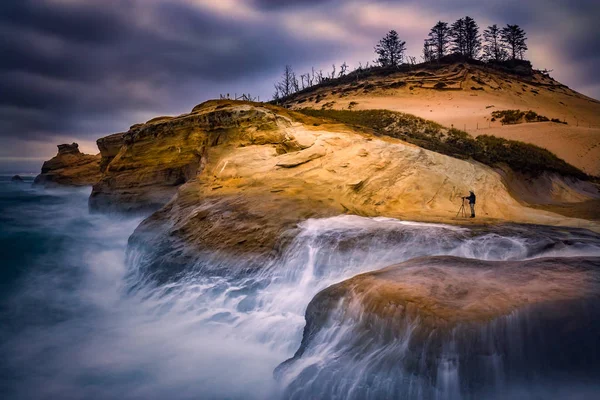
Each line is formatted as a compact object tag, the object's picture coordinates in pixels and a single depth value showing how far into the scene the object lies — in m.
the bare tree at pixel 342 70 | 80.12
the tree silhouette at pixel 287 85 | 80.00
